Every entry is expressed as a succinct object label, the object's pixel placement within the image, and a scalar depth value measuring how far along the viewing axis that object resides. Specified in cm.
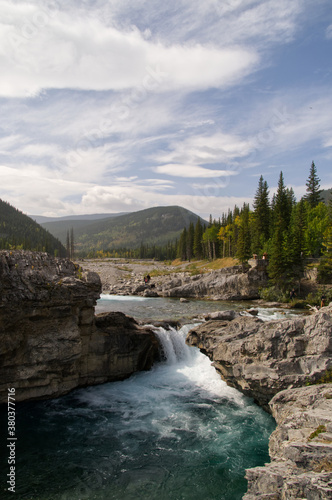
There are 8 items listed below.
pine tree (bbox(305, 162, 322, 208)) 9825
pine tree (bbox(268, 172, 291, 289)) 5272
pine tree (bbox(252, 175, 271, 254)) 7474
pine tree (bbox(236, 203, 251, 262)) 6862
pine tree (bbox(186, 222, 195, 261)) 12031
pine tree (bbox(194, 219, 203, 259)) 11681
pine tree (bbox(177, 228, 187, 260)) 12669
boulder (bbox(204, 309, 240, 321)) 2944
